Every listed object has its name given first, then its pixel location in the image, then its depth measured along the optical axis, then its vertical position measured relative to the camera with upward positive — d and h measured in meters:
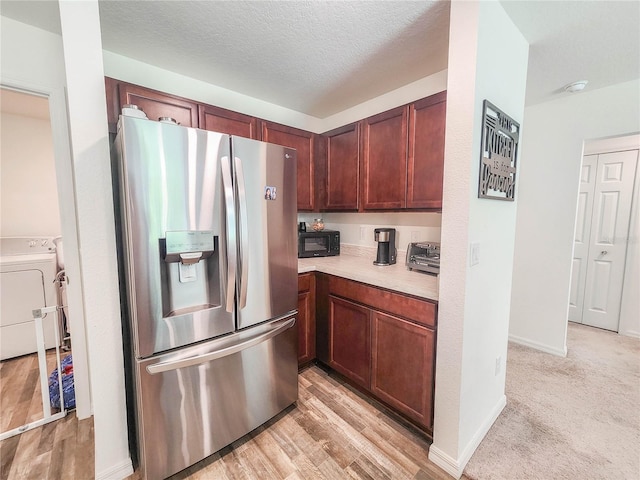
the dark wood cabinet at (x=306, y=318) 2.08 -0.81
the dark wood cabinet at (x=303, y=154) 2.29 +0.60
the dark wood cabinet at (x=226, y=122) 1.87 +0.73
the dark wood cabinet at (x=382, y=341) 1.50 -0.82
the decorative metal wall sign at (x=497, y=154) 1.30 +0.35
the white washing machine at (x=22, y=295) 2.34 -0.72
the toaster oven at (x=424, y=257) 1.80 -0.28
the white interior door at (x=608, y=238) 2.90 -0.22
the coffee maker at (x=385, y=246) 2.08 -0.23
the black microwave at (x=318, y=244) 2.44 -0.25
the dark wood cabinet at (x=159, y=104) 1.58 +0.74
